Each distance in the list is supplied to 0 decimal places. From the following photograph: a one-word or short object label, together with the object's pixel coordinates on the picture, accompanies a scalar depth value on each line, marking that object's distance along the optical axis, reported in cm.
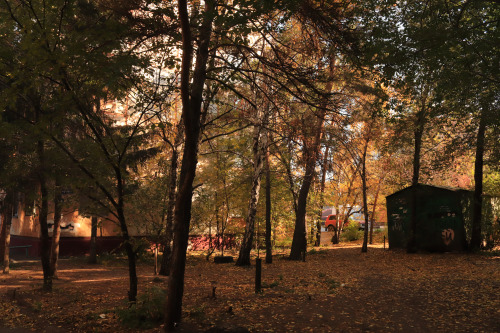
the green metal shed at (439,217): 1870
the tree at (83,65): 638
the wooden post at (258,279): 1031
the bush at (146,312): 734
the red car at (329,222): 4294
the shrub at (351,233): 3353
